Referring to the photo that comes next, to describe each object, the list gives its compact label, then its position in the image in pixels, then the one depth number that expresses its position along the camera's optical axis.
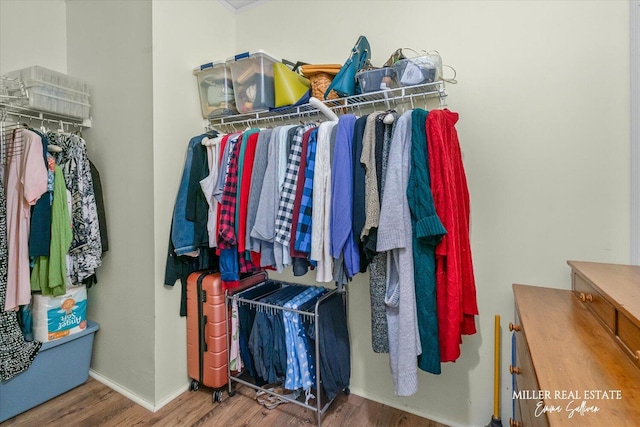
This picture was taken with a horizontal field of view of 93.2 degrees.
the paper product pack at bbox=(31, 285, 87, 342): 1.71
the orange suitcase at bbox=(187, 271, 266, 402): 1.78
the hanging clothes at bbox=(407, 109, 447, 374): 1.15
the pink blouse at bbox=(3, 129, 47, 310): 1.57
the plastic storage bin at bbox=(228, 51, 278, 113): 1.75
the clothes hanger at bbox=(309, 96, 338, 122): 1.43
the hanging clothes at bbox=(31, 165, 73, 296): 1.66
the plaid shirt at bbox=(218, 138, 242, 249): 1.57
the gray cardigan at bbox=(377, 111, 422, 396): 1.17
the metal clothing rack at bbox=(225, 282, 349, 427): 1.55
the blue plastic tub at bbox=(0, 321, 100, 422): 1.61
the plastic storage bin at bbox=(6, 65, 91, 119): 1.66
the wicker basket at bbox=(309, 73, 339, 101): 1.65
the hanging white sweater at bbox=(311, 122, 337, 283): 1.32
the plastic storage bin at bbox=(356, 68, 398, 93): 1.48
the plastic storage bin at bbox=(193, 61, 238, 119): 1.89
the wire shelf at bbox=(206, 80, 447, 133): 1.47
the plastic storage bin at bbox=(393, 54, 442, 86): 1.38
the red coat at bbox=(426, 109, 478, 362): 1.15
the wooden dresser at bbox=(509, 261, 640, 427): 0.58
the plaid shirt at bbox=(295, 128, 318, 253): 1.35
